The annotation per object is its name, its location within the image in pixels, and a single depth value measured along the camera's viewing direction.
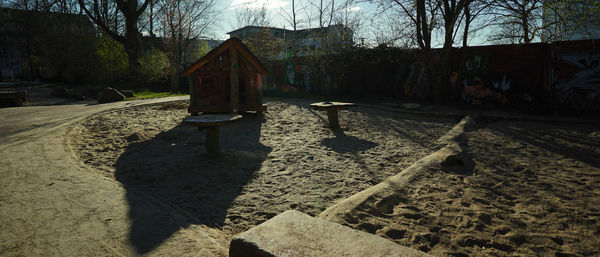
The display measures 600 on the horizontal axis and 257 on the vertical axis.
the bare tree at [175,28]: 18.67
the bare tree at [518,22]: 10.06
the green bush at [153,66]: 20.73
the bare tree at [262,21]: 22.86
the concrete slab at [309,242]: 1.77
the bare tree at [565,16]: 7.81
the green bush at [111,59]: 21.48
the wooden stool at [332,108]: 7.13
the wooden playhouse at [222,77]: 8.10
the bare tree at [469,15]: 10.59
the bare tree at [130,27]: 20.38
